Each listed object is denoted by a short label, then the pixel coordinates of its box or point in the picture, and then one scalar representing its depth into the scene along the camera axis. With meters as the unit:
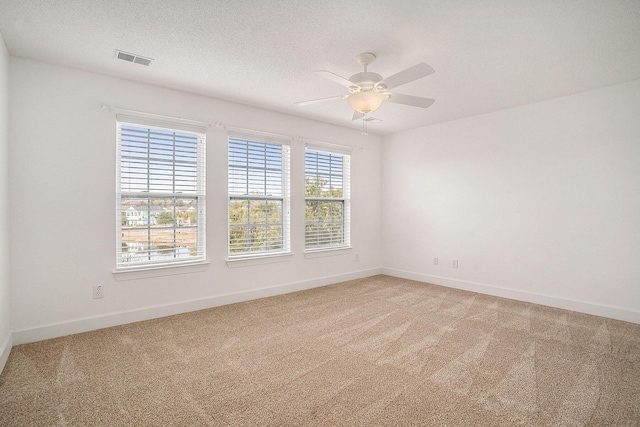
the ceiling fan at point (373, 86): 2.44
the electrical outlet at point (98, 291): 3.33
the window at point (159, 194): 3.53
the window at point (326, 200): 5.15
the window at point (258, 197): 4.31
